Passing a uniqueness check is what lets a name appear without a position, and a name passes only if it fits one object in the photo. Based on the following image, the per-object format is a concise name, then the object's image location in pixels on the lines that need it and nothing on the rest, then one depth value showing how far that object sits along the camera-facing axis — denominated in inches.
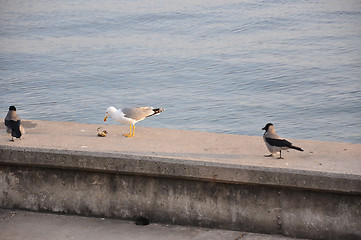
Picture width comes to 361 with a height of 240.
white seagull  468.5
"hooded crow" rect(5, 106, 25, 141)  393.4
